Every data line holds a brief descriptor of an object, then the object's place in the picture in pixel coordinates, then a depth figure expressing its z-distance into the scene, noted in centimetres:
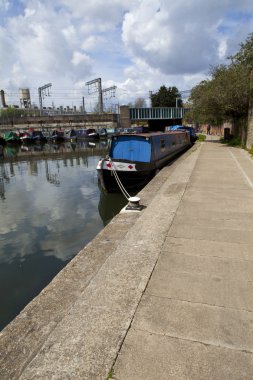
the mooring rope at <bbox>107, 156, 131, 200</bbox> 1171
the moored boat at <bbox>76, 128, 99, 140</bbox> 5356
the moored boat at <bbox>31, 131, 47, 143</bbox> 5031
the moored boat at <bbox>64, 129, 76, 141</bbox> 5233
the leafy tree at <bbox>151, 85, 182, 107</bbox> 8369
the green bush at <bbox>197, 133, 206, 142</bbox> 3428
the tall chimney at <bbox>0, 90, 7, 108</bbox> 9906
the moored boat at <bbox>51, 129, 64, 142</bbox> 5209
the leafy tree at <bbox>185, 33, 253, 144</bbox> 2175
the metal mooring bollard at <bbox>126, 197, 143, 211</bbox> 733
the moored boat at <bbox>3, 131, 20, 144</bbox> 4834
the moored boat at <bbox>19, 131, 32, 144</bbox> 4921
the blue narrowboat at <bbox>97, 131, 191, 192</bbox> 1205
